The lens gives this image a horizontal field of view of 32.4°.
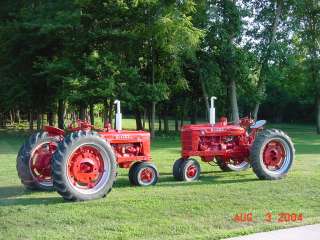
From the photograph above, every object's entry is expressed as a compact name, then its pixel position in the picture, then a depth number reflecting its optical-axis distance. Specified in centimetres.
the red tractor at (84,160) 985
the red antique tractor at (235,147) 1245
